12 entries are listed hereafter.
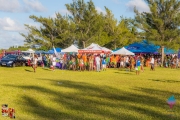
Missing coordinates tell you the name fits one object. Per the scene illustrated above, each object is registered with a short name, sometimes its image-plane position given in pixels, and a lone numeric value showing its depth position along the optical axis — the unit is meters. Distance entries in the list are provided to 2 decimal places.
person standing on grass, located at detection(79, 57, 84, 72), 33.69
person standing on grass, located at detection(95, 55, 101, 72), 33.19
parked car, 38.16
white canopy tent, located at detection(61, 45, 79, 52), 39.41
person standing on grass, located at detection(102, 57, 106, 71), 34.72
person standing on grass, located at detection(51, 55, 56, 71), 34.21
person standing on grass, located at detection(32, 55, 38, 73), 30.48
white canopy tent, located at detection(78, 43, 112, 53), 35.88
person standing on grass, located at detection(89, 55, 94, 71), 33.94
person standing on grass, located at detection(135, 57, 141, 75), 28.92
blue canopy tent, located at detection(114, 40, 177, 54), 50.53
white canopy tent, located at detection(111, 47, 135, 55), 40.88
